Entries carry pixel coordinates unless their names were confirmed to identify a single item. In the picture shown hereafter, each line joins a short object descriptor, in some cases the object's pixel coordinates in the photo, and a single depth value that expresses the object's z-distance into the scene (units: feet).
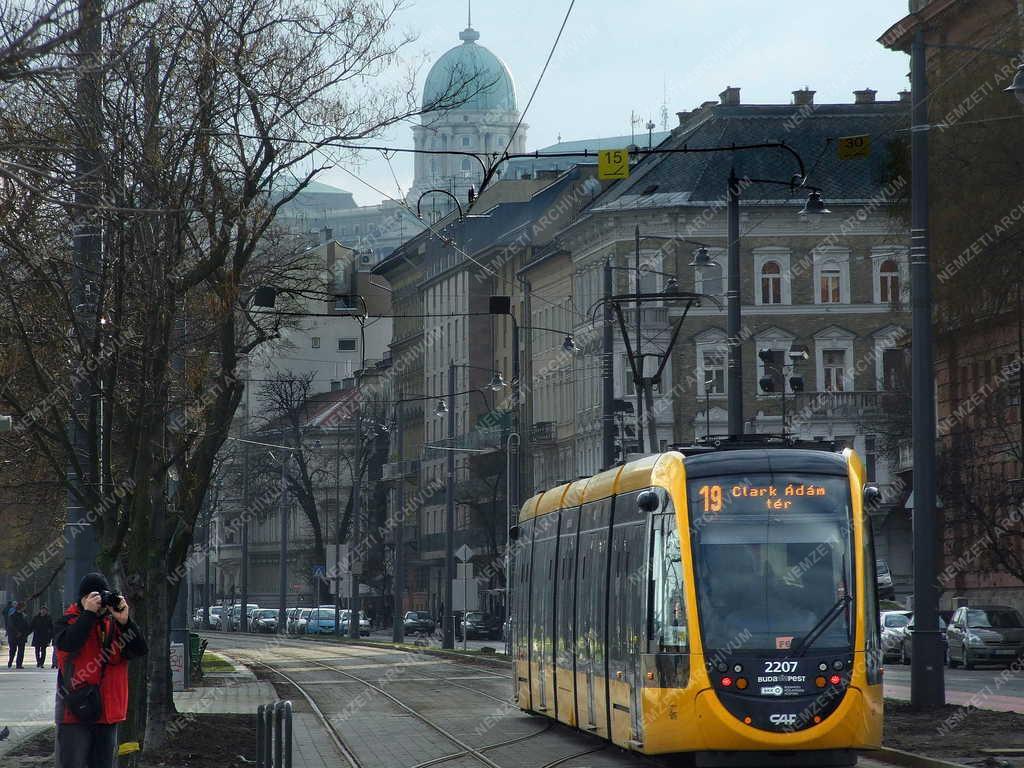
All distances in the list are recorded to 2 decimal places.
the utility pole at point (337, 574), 251.80
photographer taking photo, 44.37
